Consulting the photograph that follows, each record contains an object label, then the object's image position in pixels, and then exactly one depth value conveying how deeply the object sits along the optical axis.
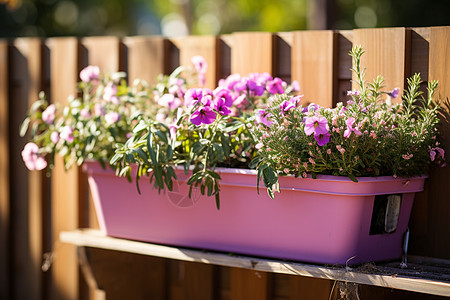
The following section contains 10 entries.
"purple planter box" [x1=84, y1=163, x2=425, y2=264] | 2.15
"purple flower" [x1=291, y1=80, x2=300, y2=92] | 2.32
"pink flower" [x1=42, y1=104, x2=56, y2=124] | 2.44
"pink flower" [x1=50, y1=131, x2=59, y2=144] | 2.40
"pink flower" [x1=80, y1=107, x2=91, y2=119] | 2.44
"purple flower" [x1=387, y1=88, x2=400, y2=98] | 2.21
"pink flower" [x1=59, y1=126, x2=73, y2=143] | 2.37
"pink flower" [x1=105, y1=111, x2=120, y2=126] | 2.37
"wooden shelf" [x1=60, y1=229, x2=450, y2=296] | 2.10
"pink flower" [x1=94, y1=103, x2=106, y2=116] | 2.42
